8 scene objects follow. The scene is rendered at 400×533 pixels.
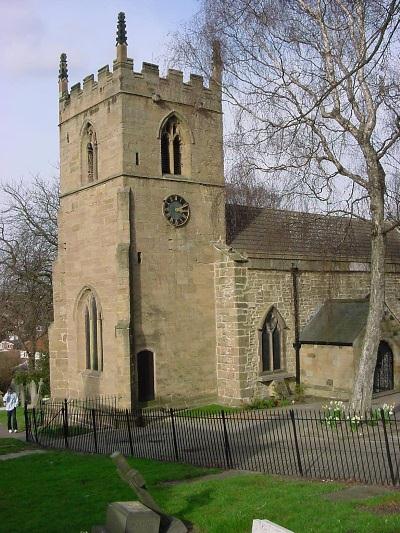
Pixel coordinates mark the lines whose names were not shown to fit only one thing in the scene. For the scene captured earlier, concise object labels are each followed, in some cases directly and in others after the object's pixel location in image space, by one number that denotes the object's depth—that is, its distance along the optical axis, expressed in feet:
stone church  68.13
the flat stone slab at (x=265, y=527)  19.85
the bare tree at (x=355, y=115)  48.19
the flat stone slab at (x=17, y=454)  53.05
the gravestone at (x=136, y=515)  26.84
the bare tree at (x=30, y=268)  122.26
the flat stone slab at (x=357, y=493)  32.32
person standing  68.74
